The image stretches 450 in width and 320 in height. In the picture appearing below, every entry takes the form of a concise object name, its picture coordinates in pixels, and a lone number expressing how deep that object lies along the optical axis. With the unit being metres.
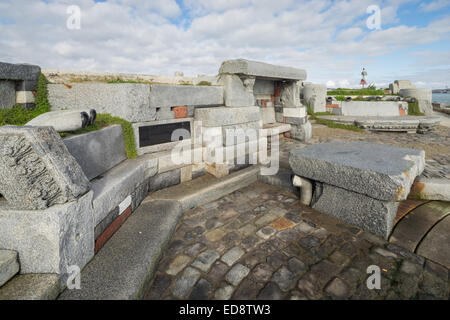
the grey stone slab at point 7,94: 2.53
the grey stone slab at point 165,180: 3.23
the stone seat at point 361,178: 2.23
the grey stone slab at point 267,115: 6.15
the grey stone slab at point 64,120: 2.20
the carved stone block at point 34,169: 1.42
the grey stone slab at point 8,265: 1.47
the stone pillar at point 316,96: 11.03
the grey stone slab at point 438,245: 2.06
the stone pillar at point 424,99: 10.76
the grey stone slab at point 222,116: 3.69
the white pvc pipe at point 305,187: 3.09
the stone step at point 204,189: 3.12
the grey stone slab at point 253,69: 3.97
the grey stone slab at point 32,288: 1.41
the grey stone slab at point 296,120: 6.09
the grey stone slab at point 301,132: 6.12
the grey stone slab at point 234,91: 4.08
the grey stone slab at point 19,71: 2.49
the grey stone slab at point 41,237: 1.54
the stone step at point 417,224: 2.29
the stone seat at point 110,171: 2.12
